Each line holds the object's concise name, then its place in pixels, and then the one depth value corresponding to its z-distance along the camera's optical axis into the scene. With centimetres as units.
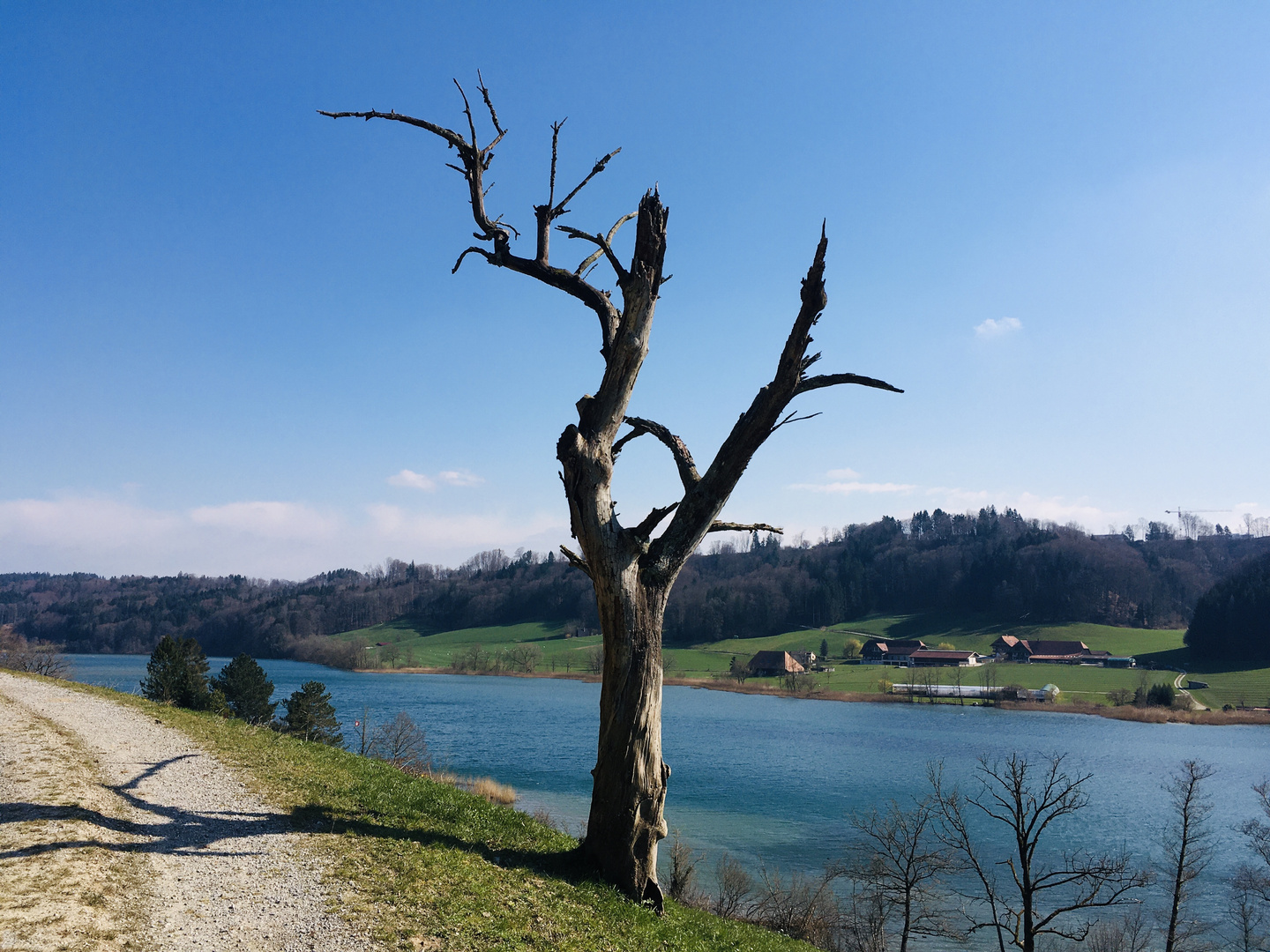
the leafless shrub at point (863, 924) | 2144
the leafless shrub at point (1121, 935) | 2251
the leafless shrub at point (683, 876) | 2008
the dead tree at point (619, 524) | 861
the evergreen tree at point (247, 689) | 3462
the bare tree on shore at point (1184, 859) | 2328
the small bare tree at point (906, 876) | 2162
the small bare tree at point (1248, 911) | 2380
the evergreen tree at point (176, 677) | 2814
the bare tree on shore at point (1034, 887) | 1892
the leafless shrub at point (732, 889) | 2052
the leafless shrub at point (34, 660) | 4794
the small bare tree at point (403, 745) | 3198
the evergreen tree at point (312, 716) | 3225
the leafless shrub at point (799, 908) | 2069
